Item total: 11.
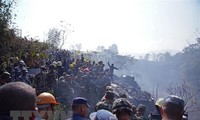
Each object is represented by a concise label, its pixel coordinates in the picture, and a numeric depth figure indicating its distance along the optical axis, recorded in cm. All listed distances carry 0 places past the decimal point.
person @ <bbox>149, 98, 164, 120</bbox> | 532
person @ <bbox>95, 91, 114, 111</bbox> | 628
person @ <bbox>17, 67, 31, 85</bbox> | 1045
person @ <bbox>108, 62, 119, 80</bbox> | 1892
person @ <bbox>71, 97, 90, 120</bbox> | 443
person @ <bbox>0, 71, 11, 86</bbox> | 669
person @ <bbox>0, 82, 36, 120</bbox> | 175
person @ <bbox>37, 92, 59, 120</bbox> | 365
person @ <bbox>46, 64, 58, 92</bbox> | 1219
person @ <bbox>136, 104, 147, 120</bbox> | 771
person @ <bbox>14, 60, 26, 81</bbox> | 1065
